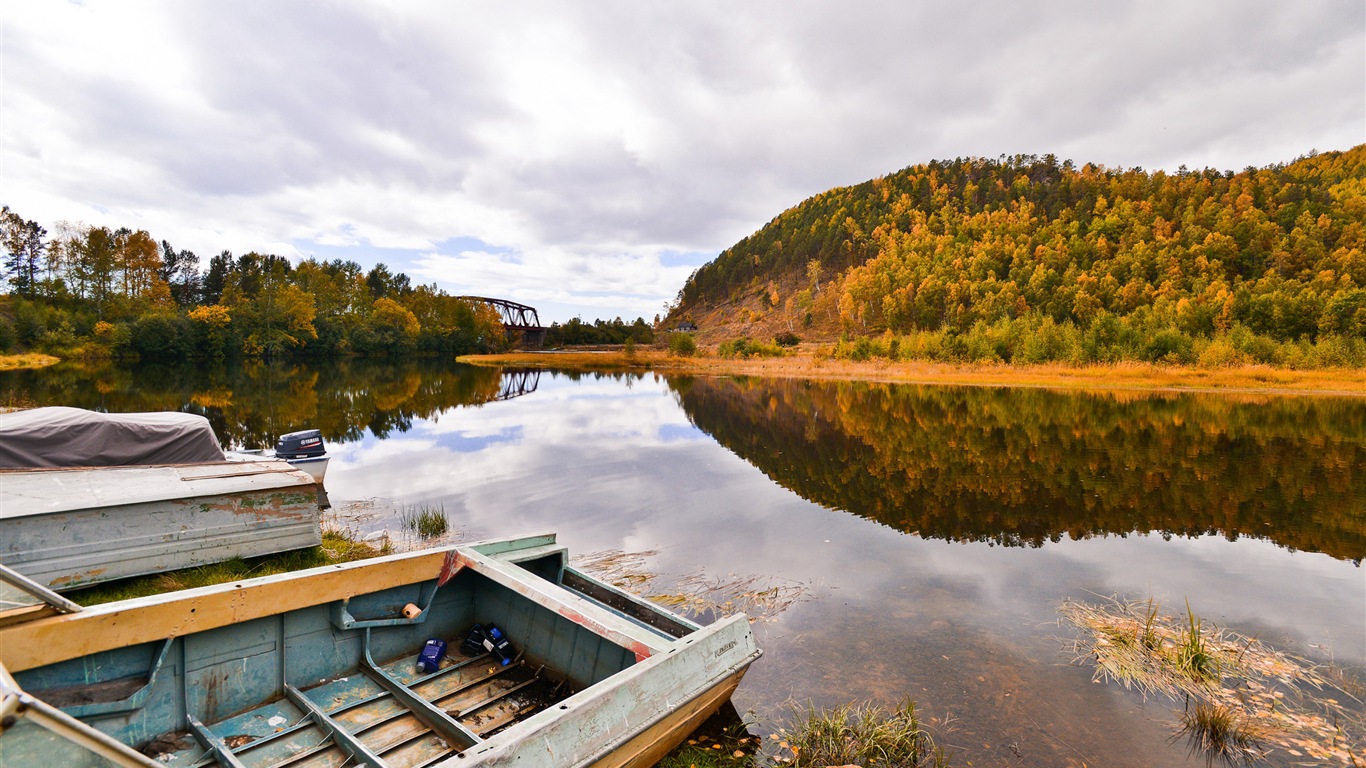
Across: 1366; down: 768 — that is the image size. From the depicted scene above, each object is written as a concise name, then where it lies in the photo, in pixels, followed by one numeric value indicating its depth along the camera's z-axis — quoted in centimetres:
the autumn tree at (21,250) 6556
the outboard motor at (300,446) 1268
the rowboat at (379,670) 367
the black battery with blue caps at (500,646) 547
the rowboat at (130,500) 635
